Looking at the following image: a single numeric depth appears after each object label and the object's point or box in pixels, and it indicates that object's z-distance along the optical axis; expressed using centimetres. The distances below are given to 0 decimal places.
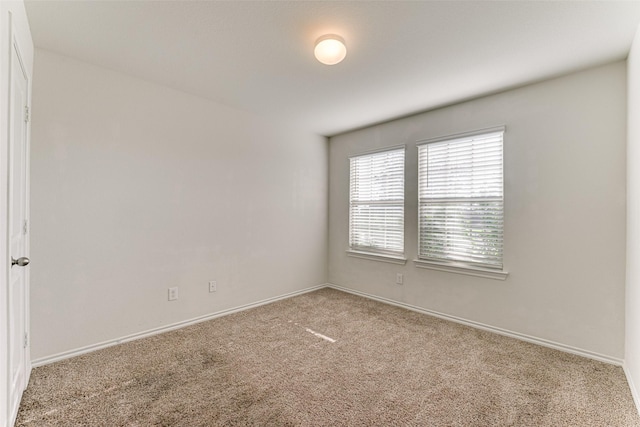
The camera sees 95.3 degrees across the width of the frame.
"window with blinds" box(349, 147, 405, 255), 389
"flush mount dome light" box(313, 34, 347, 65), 204
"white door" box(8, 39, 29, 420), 160
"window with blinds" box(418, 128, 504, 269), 303
